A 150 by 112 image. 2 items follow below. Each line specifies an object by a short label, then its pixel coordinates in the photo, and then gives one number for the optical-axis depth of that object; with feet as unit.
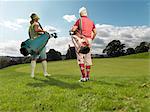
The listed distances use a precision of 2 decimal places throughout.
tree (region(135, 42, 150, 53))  115.92
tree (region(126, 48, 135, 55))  117.00
